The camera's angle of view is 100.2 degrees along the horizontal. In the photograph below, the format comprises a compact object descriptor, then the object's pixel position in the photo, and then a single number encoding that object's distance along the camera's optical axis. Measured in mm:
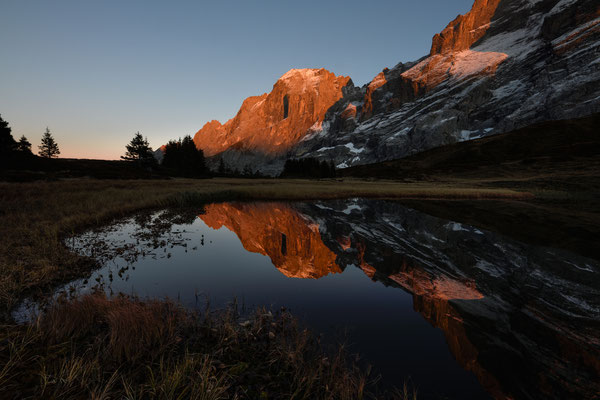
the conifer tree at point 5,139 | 51875
